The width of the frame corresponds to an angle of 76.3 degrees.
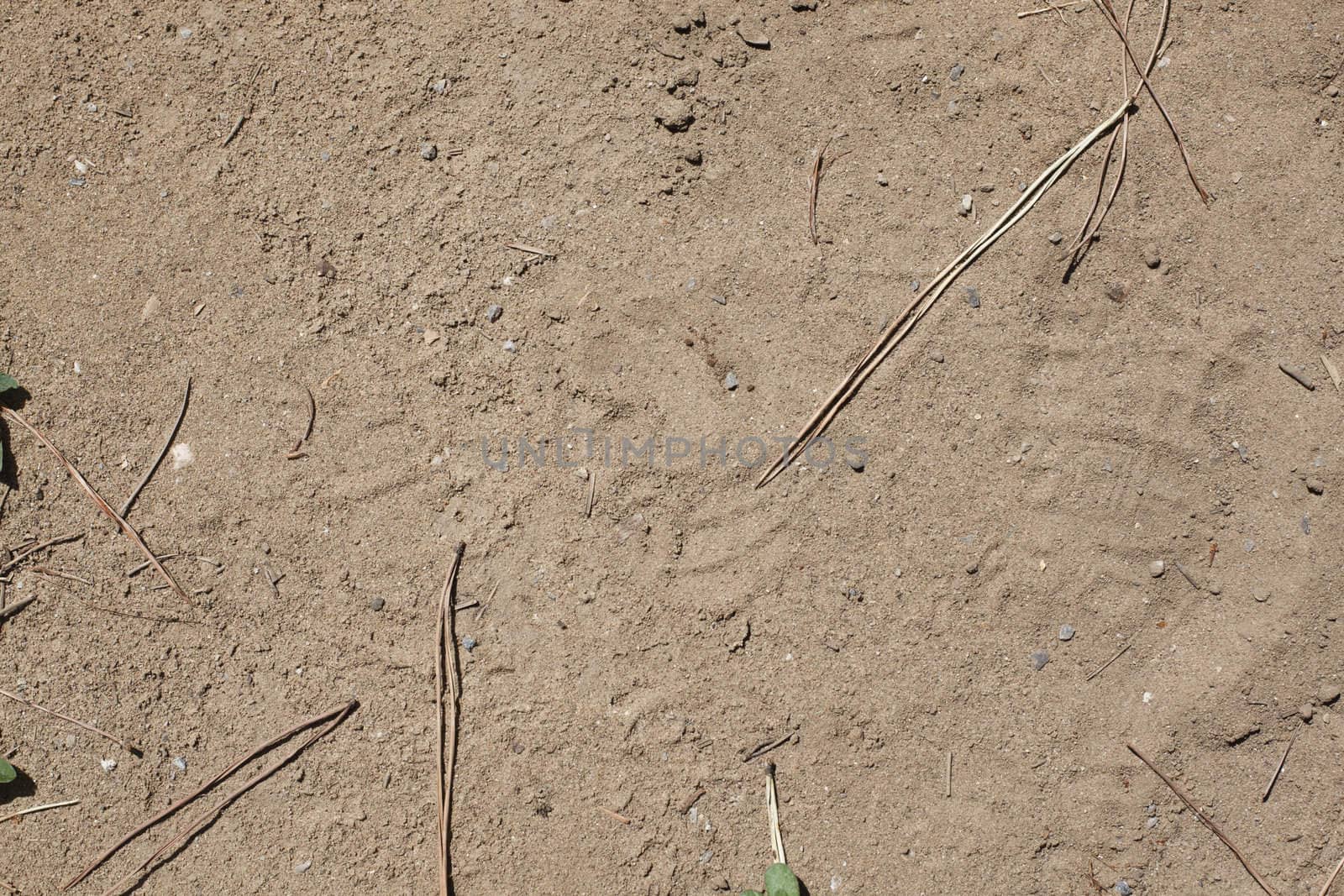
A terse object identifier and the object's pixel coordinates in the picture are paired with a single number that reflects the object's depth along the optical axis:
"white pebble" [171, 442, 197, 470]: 2.08
